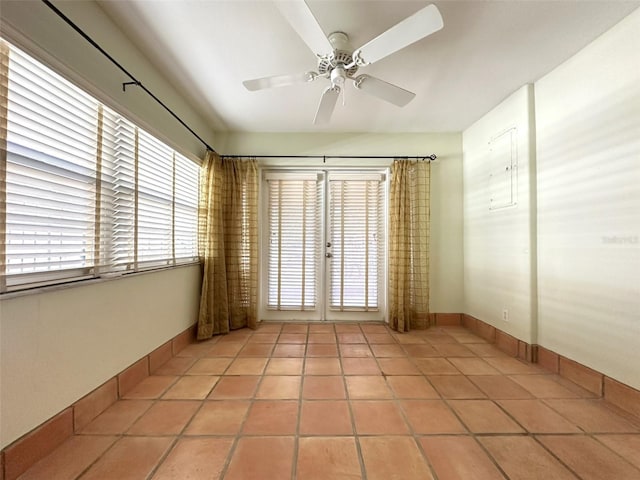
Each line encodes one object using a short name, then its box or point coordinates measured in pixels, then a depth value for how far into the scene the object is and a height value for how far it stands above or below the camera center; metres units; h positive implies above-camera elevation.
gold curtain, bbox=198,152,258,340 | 2.71 +0.10
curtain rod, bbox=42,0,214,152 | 1.21 +1.08
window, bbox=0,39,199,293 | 1.08 +0.32
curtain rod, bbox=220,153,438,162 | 3.07 +1.06
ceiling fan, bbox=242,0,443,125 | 1.24 +1.08
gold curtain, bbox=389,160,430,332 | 2.98 +0.01
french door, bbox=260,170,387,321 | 3.21 -0.03
